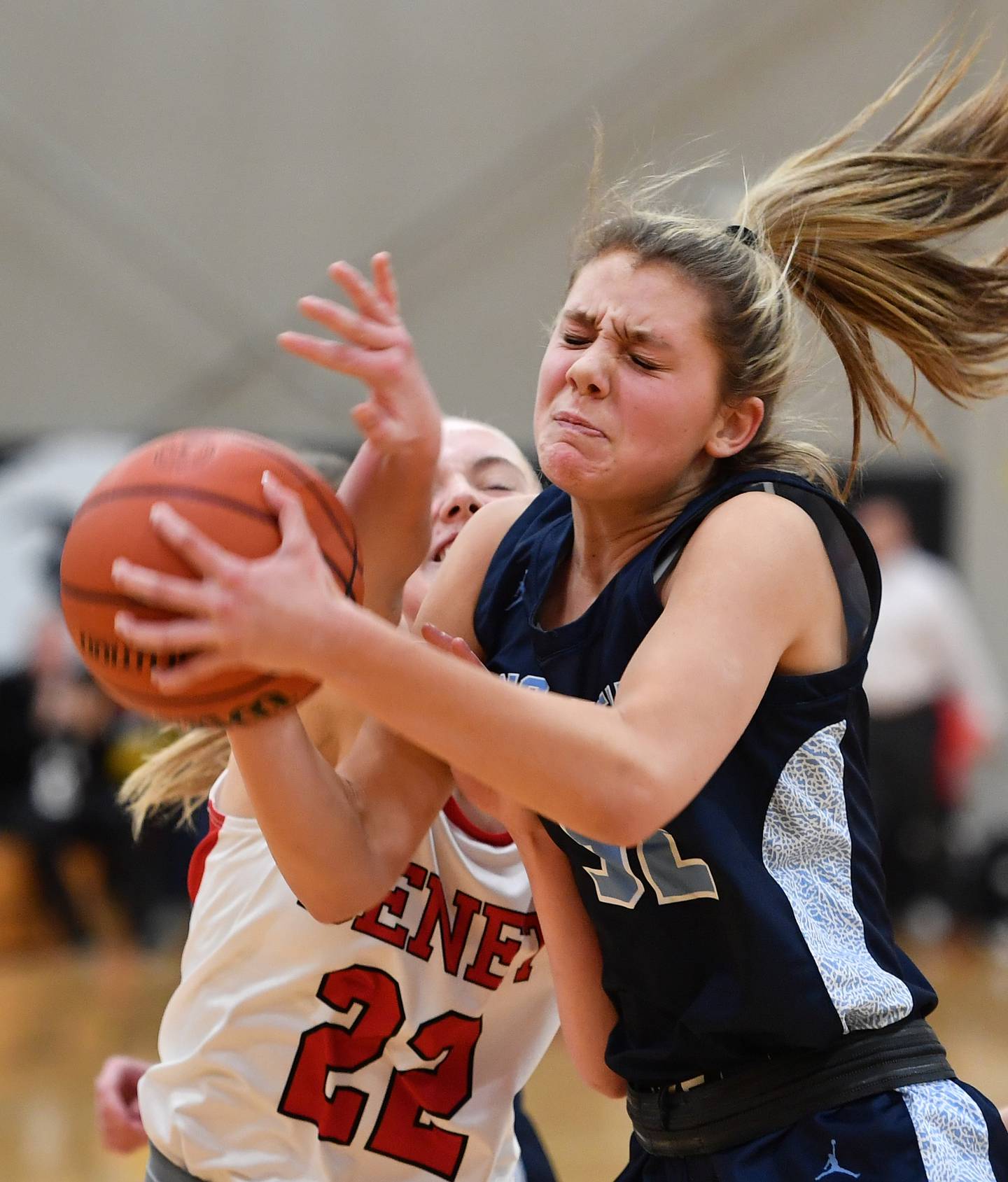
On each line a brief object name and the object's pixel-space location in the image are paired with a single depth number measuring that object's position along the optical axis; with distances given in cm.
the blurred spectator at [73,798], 1730
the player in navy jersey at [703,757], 380
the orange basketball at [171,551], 351
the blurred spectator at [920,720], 1817
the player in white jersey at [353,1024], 490
